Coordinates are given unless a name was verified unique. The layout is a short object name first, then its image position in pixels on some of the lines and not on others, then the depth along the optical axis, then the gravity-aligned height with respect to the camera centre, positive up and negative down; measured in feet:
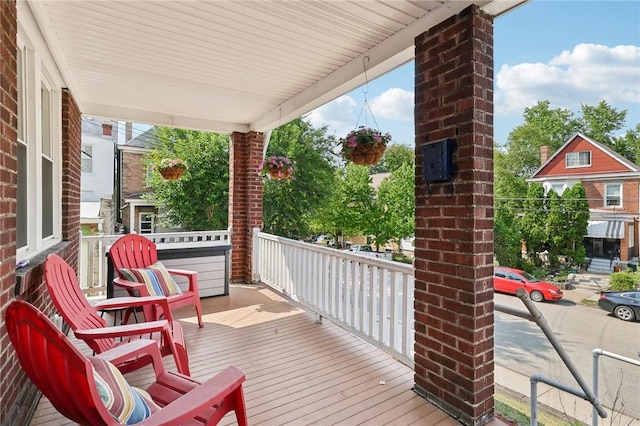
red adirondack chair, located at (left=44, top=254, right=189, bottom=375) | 7.17 -2.53
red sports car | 18.08 -4.45
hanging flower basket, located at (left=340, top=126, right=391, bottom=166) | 8.99 +1.76
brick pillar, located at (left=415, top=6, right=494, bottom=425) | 6.90 -0.29
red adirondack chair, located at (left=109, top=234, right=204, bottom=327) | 11.73 -2.06
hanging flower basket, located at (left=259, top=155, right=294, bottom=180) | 15.01 +1.93
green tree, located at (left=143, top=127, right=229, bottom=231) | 32.14 +2.46
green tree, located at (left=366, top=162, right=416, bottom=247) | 47.14 +0.24
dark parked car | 15.53 -4.47
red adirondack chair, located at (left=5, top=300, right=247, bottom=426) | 4.13 -2.27
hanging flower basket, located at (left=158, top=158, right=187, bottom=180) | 16.72 +2.11
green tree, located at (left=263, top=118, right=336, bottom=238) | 35.22 +2.41
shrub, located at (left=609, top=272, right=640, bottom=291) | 15.61 -3.34
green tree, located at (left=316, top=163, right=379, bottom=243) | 48.11 +0.97
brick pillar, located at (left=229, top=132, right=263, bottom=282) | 19.43 +0.73
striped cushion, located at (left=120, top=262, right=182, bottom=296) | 12.05 -2.48
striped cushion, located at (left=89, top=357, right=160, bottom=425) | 4.33 -2.47
